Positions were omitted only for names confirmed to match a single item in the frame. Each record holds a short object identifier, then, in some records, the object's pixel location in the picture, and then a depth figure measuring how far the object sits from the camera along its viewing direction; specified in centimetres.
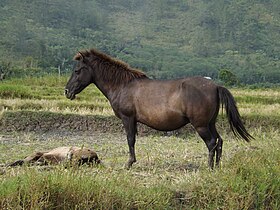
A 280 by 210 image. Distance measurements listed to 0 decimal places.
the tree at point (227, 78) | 8780
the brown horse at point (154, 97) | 1652
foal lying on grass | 1672
